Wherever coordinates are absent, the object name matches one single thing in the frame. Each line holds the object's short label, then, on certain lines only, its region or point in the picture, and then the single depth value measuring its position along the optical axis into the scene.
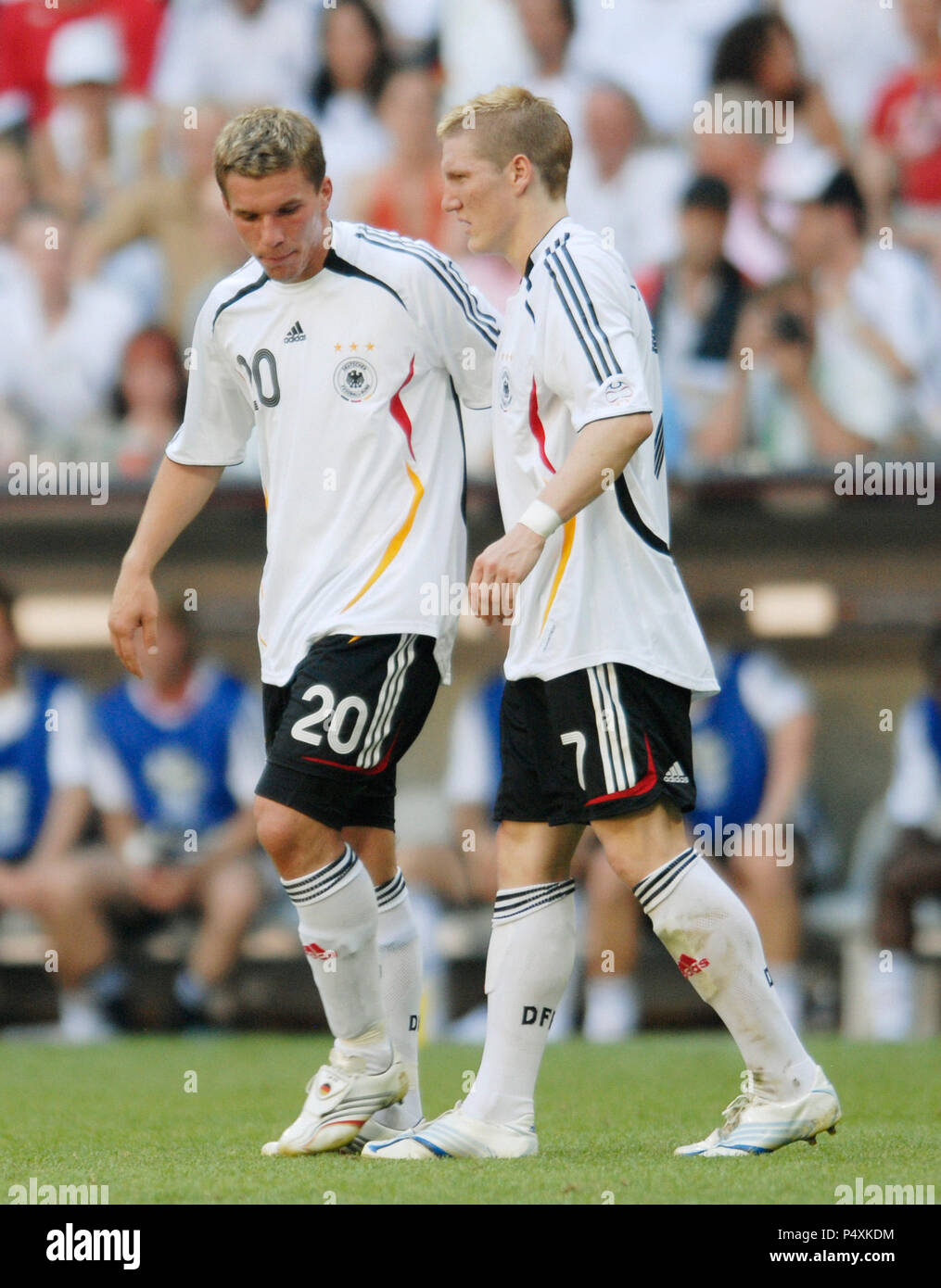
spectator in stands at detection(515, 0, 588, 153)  19.75
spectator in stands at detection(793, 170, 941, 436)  17.45
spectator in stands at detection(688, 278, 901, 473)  17.03
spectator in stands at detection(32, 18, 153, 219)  20.09
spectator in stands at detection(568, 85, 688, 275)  18.53
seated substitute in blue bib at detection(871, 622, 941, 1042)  15.62
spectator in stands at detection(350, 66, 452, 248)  18.84
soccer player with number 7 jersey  7.11
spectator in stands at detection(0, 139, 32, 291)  19.50
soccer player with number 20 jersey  7.63
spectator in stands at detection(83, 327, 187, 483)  17.55
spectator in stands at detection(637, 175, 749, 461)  17.34
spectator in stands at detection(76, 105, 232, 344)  19.03
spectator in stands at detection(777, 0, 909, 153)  19.48
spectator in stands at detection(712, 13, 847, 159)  19.47
